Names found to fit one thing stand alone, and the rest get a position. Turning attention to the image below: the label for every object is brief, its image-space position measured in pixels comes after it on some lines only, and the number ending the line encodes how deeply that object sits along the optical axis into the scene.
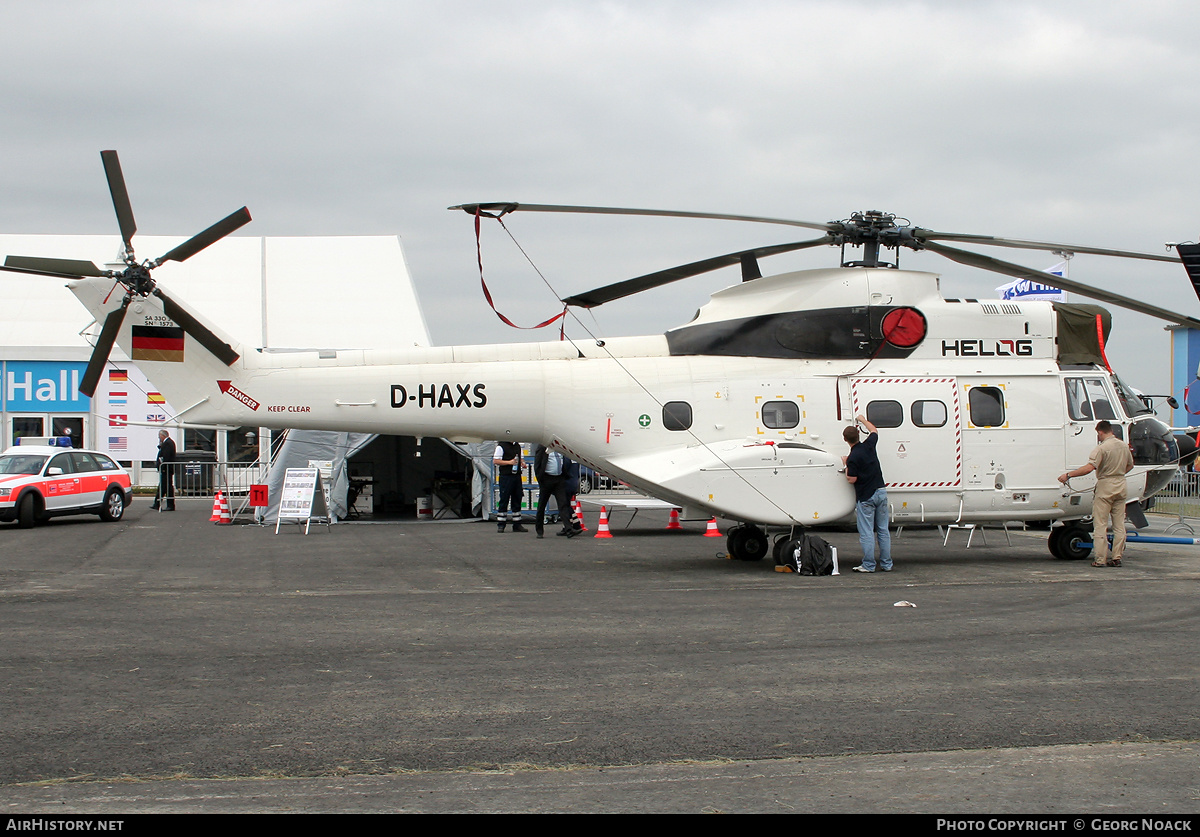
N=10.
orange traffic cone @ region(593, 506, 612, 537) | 18.12
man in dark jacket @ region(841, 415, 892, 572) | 12.48
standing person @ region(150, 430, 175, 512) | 25.98
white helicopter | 12.91
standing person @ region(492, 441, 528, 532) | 20.00
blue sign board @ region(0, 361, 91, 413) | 31.66
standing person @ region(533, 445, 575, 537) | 18.19
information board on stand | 19.12
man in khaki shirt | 13.05
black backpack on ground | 12.52
